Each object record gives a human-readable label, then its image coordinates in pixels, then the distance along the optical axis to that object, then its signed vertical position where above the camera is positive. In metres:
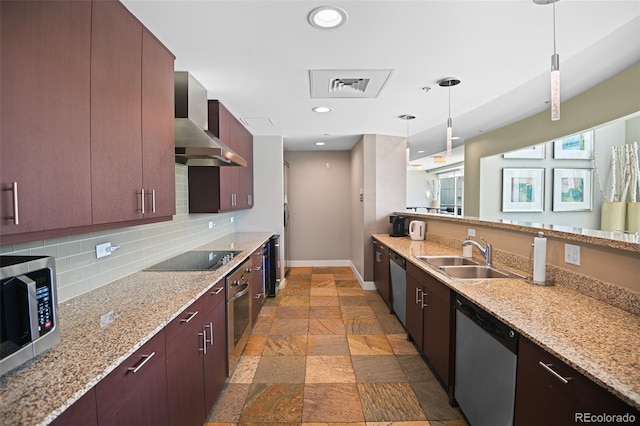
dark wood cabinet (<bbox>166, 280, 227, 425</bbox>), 1.41 -0.88
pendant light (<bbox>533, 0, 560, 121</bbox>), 1.43 +0.58
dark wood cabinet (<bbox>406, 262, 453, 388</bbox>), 1.98 -0.91
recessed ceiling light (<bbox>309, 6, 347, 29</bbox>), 1.59 +1.06
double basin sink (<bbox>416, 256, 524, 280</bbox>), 2.16 -0.54
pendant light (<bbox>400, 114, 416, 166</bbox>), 3.58 +1.08
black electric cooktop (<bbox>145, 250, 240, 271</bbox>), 2.30 -0.50
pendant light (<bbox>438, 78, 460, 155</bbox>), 2.51 +1.06
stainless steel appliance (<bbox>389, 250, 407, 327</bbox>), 2.96 -0.89
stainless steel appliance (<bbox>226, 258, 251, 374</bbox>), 2.25 -0.91
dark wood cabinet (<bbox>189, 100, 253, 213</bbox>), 3.04 +0.28
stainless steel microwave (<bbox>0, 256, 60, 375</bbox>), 0.84 -0.32
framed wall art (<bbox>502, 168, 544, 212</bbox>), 5.07 +0.22
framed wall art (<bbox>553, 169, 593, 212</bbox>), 5.09 +0.22
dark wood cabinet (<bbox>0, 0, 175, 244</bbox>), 0.93 +0.35
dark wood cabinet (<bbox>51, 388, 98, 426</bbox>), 0.79 -0.60
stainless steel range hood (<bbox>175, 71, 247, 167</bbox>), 2.22 +0.59
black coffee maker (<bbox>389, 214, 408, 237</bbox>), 4.14 -0.33
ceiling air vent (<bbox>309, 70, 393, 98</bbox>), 2.34 +1.06
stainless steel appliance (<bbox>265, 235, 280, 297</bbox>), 4.11 -0.92
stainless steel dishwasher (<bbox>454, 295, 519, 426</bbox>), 1.35 -0.87
